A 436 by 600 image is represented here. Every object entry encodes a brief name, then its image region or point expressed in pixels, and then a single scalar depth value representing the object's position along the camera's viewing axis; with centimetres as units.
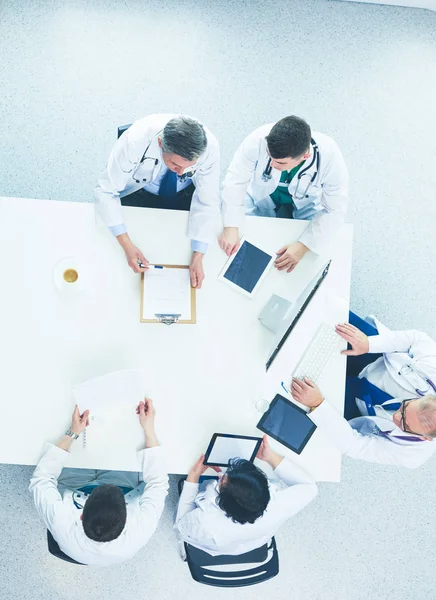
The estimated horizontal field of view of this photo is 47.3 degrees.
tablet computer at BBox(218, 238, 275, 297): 181
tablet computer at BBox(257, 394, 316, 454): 178
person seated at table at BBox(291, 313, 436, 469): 177
